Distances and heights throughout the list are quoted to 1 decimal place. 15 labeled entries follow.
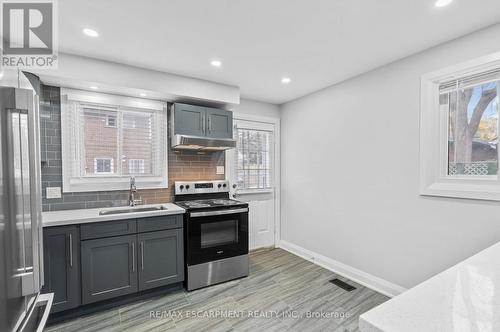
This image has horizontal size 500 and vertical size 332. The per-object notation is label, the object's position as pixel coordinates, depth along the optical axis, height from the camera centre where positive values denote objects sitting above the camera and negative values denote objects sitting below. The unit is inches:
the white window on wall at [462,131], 72.4 +10.3
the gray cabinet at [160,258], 92.1 -39.9
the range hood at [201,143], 107.8 +9.6
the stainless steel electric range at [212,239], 100.0 -35.8
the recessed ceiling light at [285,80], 112.8 +41.1
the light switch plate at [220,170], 134.3 -4.7
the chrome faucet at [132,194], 107.6 -15.0
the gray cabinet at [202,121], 111.1 +20.9
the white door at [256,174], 143.2 -7.9
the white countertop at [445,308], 25.0 -18.0
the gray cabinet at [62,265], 77.3 -35.4
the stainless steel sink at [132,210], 97.9 -21.0
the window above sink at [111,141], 97.7 +9.9
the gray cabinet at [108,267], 82.9 -39.6
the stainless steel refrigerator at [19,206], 30.8 -6.4
